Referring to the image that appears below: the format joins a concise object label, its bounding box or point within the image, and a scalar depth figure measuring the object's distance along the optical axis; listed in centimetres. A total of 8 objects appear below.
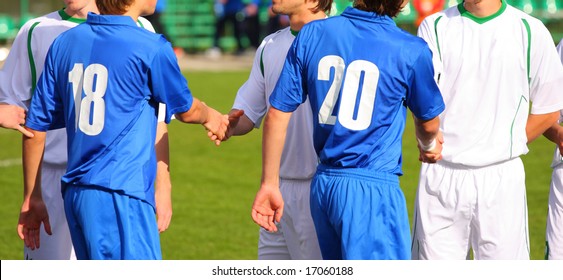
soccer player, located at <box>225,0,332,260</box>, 1172
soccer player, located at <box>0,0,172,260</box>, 1158
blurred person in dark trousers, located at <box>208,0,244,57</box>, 5666
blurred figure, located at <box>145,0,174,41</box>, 5292
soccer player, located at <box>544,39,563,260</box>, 1311
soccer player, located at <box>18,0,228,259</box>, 955
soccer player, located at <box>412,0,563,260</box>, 1148
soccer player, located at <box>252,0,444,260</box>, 965
